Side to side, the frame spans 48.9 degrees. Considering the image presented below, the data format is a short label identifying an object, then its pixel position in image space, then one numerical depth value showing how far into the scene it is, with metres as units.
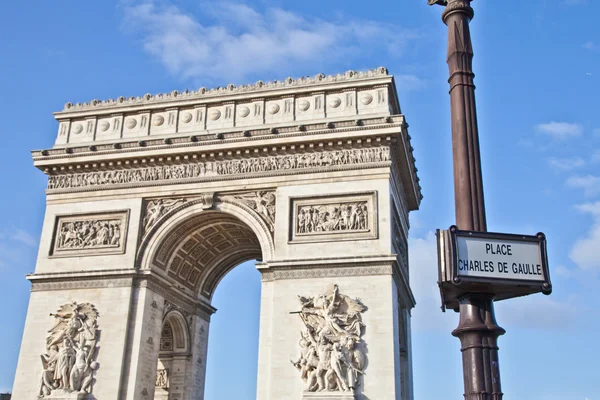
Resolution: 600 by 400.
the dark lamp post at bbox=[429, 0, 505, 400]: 5.50
